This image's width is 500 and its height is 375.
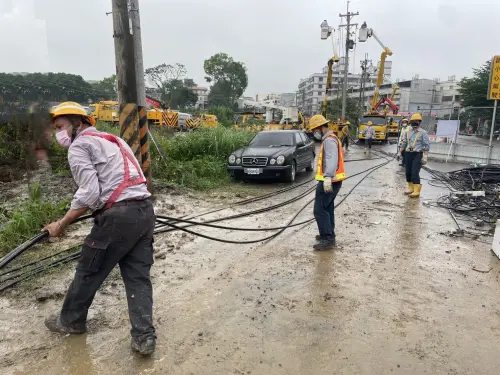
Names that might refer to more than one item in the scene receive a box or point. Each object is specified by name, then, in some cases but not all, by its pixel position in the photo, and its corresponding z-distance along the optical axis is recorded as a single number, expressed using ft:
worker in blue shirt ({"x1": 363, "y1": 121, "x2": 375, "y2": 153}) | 67.87
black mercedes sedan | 32.50
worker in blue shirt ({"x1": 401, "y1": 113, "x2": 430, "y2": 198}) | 27.28
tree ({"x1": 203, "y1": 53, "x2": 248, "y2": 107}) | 217.77
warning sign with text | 37.81
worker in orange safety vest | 16.47
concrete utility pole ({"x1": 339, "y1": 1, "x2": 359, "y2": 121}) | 88.48
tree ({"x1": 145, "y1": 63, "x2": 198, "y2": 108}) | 183.52
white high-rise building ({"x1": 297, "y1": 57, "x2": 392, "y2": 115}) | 371.90
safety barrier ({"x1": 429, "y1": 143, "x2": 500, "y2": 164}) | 45.29
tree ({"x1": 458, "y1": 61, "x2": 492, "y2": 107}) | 123.24
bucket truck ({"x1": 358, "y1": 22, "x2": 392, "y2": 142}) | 84.72
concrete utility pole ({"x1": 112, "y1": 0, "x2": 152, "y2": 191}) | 21.45
